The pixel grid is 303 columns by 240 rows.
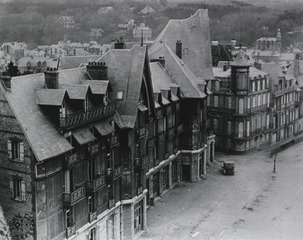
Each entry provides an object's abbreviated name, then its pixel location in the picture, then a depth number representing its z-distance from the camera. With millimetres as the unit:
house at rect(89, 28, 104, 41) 127375
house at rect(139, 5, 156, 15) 107875
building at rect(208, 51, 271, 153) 83438
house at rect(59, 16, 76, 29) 98294
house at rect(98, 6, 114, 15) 104688
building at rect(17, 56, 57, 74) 125756
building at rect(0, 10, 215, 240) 35844
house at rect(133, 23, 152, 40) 117062
